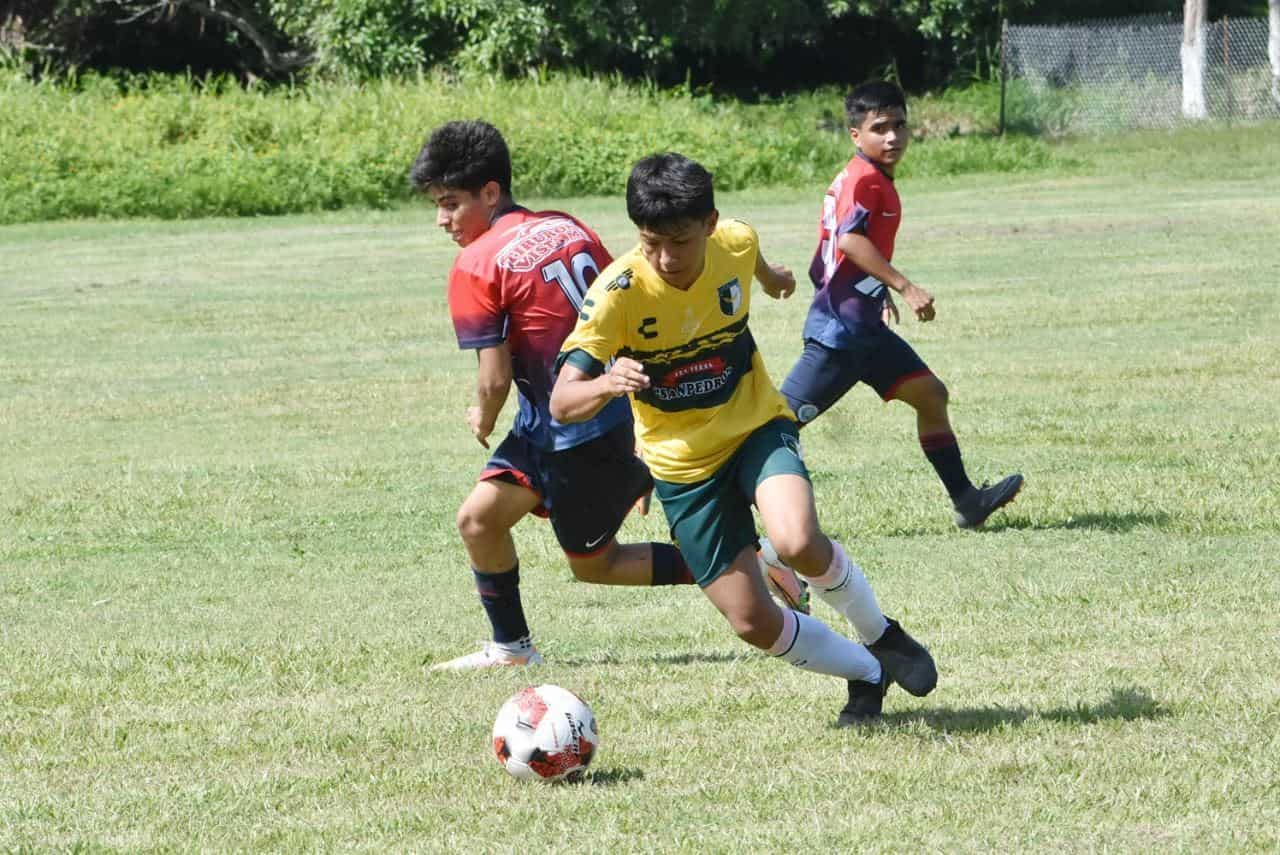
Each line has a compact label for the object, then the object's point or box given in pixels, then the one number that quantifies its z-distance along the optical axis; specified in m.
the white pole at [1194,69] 65.44
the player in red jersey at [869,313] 16.50
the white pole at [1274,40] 66.50
